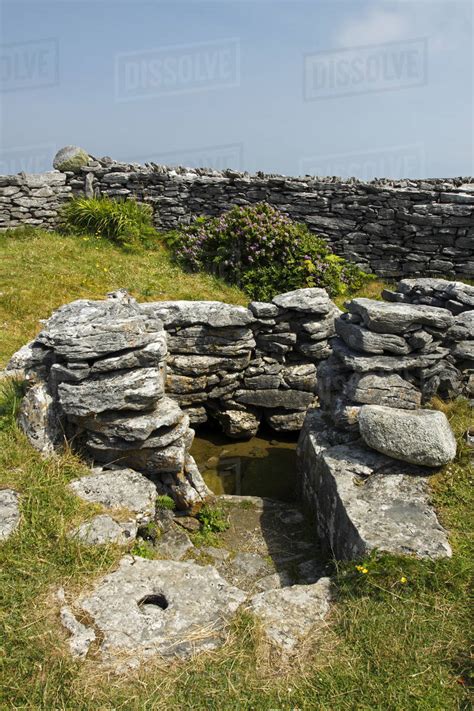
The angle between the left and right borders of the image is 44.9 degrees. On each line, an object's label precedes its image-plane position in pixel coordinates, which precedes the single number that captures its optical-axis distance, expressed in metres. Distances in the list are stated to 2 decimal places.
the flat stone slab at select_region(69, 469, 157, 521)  5.82
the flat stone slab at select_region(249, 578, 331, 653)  4.45
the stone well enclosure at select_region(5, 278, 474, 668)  4.63
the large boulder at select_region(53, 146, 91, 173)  16.28
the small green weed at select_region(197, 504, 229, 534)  6.69
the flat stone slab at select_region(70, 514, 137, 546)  5.21
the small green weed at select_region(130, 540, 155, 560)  5.66
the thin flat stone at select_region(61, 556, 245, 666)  4.27
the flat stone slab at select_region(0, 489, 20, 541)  5.11
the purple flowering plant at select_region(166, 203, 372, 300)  13.31
